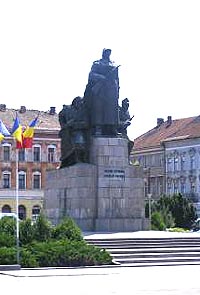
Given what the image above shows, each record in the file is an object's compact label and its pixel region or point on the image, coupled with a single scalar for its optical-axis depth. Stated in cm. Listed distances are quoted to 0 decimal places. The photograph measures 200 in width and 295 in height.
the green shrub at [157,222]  3976
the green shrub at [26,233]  2681
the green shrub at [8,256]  2422
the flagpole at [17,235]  2358
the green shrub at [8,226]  2745
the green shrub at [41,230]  2673
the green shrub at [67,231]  2678
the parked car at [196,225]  6200
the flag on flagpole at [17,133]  2736
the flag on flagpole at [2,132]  2887
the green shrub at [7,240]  2603
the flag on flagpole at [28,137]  2805
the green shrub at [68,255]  2448
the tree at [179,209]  6244
